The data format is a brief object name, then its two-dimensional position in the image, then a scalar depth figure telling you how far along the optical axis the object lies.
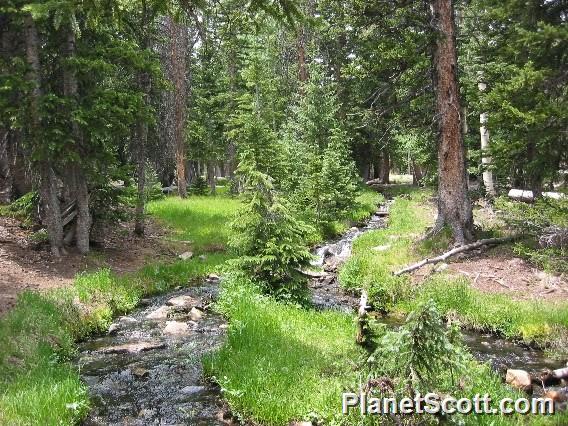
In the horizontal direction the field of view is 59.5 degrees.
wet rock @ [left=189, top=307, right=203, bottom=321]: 11.01
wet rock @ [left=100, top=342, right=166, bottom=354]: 9.17
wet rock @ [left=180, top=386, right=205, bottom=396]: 7.49
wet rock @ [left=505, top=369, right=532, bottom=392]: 7.00
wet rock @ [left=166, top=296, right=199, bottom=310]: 11.88
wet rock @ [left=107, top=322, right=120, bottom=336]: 10.26
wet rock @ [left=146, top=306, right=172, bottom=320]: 11.08
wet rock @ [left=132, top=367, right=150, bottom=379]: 8.06
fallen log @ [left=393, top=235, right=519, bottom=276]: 12.72
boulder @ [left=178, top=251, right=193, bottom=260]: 16.47
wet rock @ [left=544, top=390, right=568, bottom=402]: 6.28
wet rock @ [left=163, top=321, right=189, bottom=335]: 10.11
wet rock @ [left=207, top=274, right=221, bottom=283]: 14.56
